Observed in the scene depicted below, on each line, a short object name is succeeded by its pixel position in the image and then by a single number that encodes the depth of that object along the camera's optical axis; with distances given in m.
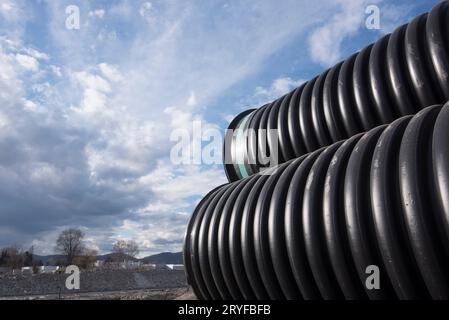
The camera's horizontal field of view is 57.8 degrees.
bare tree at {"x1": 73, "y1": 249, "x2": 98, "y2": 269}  64.26
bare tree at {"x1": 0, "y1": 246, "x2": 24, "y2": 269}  71.94
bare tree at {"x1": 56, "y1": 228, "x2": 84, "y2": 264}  66.56
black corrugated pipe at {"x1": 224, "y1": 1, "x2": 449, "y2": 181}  4.34
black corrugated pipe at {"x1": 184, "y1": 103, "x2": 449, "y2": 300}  2.65
